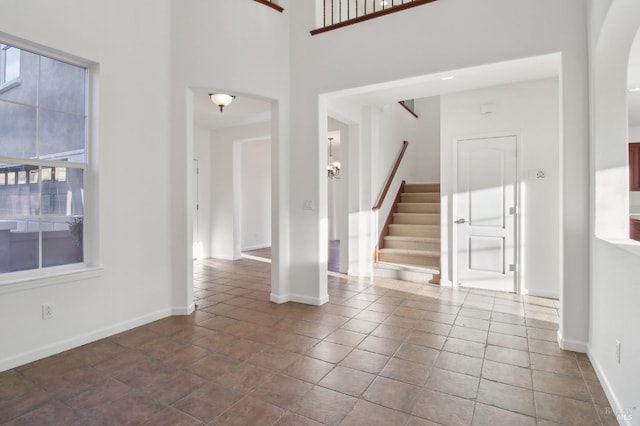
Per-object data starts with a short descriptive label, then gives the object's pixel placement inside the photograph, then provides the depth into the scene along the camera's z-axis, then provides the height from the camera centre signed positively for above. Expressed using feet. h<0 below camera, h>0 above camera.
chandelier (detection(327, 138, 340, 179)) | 29.43 +3.69
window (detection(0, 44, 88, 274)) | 8.79 +1.44
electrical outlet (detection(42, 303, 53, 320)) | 9.03 -2.52
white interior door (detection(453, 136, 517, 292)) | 15.17 -0.01
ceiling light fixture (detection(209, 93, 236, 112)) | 14.44 +4.80
